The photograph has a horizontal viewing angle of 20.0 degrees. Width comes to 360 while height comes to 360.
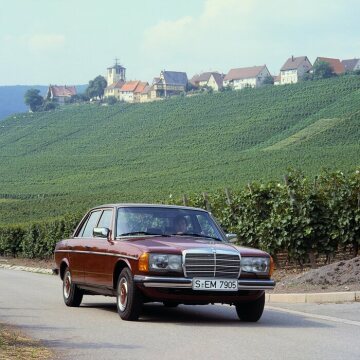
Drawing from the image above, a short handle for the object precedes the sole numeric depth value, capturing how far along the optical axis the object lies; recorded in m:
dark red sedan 13.07
